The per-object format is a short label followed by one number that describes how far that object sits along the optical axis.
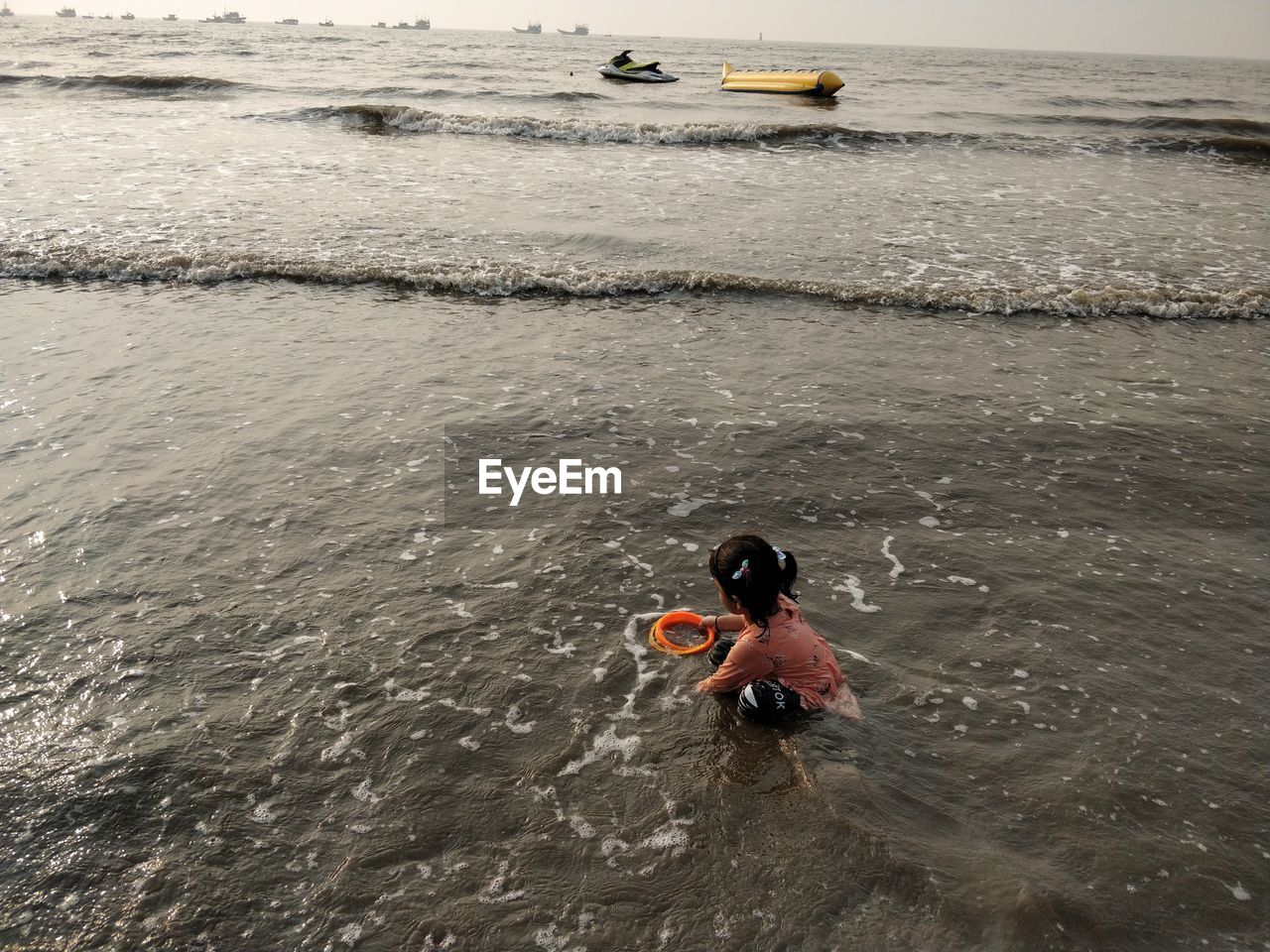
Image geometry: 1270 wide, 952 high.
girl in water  4.41
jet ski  42.22
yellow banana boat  37.16
